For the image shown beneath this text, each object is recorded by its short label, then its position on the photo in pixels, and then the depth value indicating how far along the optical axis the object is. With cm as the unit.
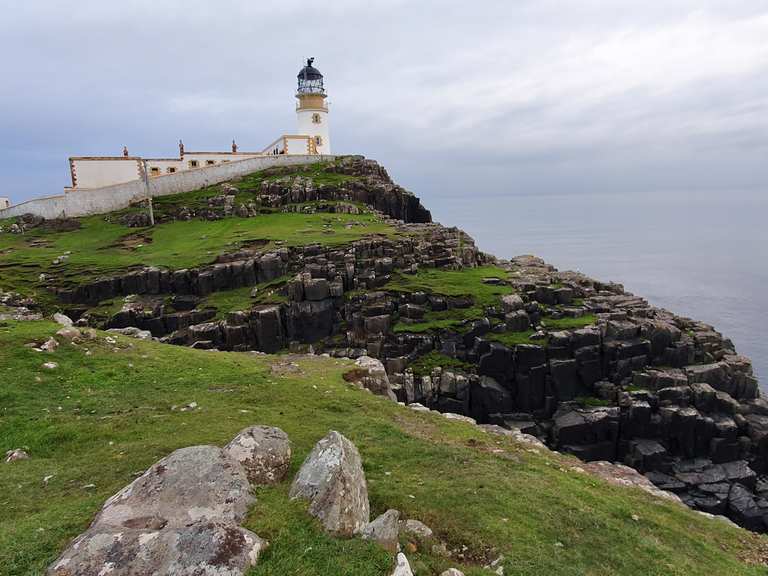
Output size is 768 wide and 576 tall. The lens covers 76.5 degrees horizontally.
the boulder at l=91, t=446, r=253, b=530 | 782
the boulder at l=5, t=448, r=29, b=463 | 1186
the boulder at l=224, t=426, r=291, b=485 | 962
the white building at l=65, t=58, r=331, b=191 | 5853
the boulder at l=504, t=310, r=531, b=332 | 3669
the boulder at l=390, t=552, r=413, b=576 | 743
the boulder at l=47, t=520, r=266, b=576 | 663
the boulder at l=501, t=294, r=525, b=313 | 3753
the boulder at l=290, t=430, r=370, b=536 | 843
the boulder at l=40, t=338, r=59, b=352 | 1803
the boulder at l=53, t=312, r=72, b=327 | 2396
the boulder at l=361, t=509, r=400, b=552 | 816
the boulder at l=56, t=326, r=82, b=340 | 1927
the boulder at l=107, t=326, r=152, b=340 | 2741
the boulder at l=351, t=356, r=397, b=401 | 2248
